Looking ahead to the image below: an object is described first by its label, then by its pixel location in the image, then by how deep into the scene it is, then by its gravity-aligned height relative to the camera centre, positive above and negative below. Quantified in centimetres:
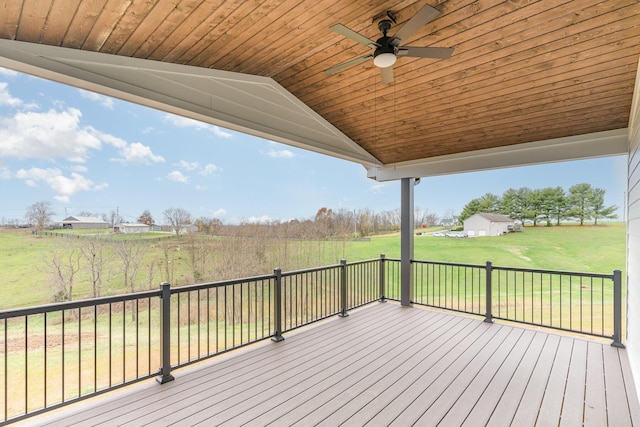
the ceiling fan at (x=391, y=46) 206 +128
